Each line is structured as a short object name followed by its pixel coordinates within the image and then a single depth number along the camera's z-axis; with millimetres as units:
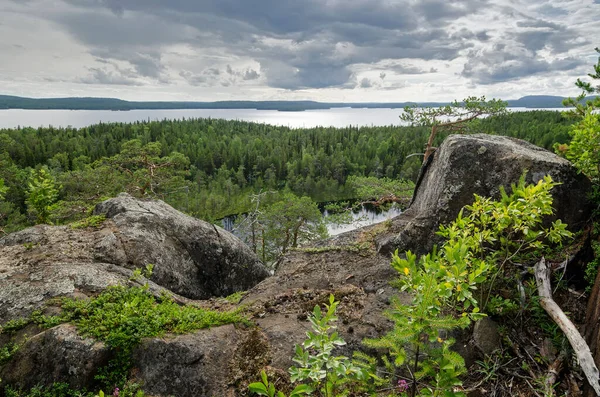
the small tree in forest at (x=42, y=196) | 10211
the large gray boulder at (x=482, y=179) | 6312
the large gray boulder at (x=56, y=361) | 4465
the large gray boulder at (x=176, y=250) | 8070
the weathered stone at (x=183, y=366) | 4586
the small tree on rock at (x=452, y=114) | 13914
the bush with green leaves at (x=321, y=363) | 2328
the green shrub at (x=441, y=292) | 2566
